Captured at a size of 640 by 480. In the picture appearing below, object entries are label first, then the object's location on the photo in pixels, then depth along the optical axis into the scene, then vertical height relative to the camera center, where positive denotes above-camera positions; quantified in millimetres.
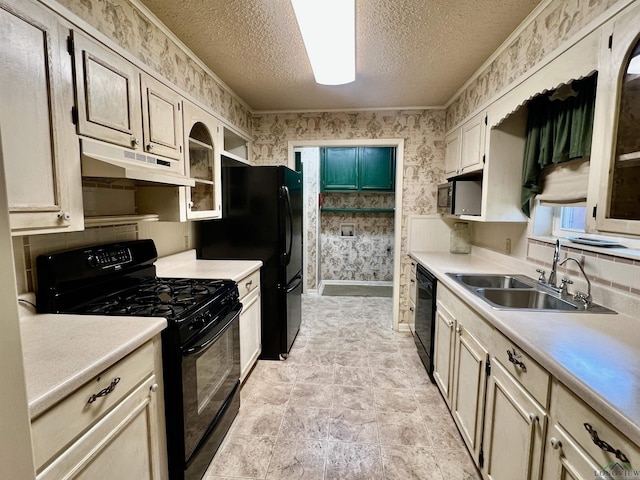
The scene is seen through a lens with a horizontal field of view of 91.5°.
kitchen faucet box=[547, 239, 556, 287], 1772 -281
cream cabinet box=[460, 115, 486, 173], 2371 +574
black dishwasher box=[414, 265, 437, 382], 2422 -831
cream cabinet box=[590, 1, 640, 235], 1050 +315
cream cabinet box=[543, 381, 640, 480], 752 -613
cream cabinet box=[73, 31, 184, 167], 1284 +525
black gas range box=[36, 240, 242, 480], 1361 -495
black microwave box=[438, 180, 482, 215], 2678 +164
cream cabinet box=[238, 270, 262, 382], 2326 -881
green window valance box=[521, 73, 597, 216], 1643 +515
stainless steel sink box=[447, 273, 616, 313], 1568 -454
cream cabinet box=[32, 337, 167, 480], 847 -688
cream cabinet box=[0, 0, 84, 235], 1011 +313
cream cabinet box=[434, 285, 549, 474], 1098 -800
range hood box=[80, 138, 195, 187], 1289 +216
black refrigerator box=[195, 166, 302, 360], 2672 -185
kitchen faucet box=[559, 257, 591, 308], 1514 -392
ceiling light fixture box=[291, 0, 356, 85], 1513 +1012
